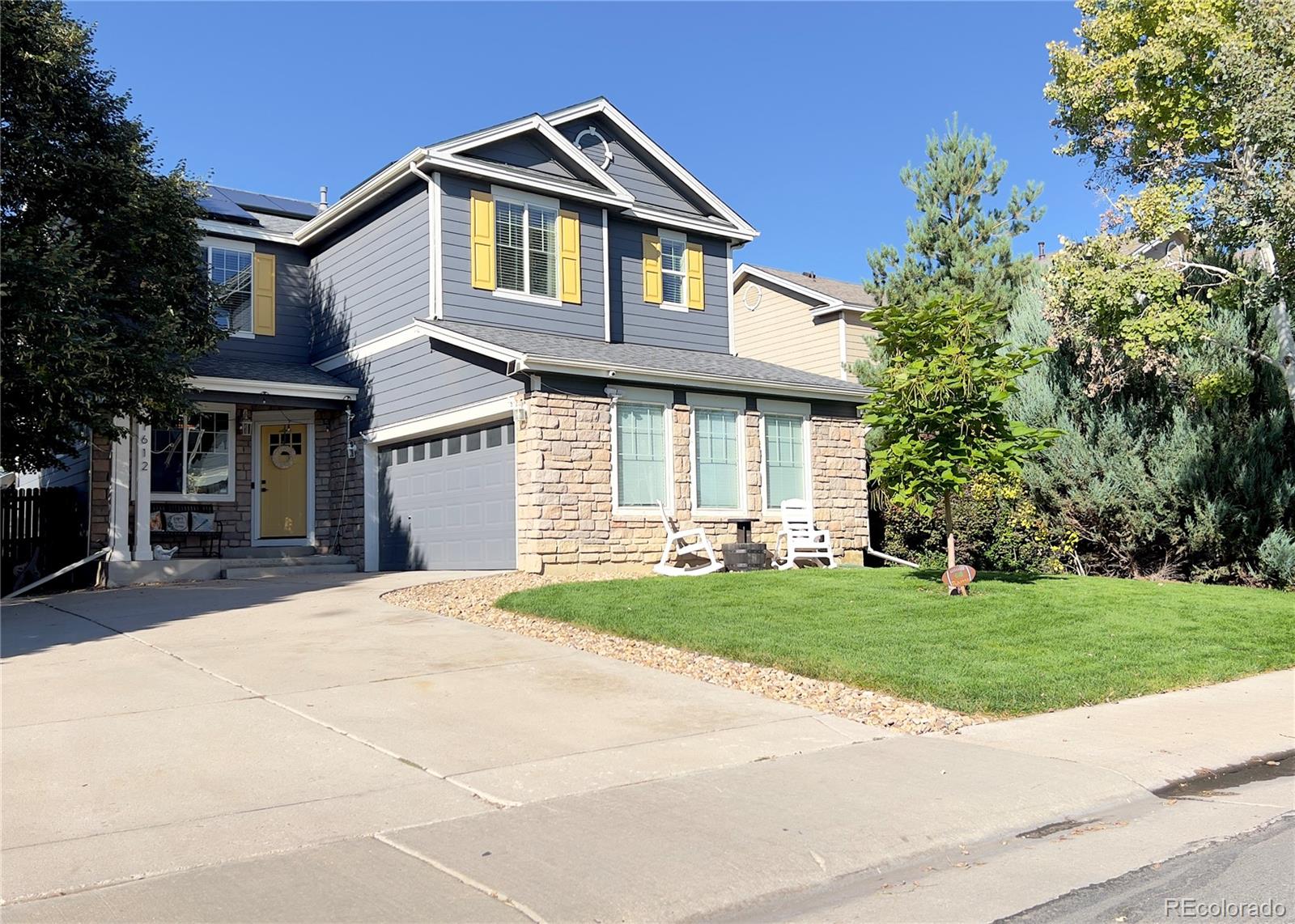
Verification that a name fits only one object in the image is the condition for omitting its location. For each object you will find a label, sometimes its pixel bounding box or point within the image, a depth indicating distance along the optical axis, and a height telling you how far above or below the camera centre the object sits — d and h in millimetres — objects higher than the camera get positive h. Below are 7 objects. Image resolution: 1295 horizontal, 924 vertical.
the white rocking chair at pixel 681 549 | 14836 -645
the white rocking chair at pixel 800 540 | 16156 -592
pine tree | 20750 +5438
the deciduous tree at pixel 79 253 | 11734 +3362
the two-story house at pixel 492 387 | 15117 +1868
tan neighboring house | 26531 +4844
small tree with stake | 12008 +1150
